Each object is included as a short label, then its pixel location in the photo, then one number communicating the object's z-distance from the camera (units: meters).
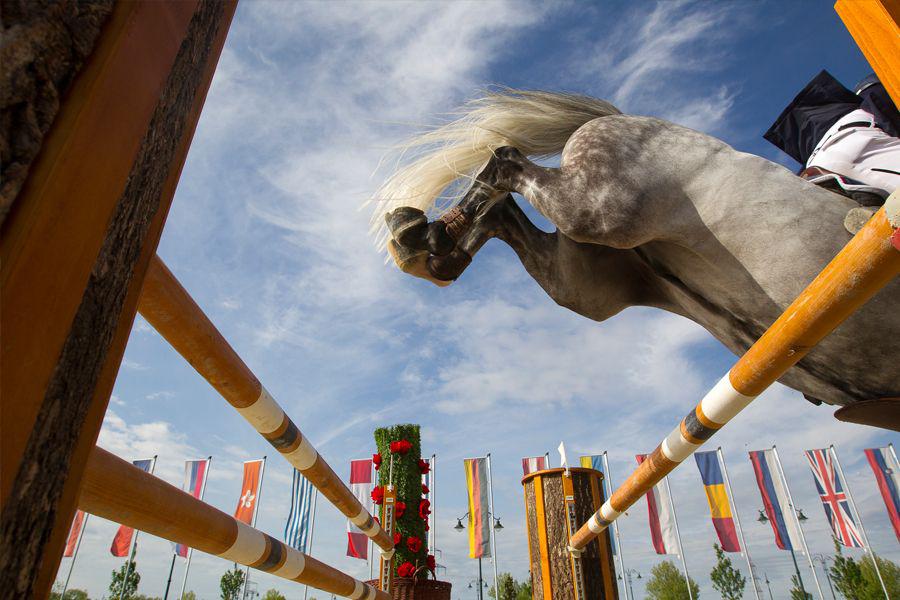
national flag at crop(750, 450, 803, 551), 13.85
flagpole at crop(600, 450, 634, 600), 15.60
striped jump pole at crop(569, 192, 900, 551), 0.77
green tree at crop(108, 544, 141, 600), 23.39
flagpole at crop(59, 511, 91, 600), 13.40
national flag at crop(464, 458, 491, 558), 12.84
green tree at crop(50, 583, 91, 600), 36.29
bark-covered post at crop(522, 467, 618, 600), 3.27
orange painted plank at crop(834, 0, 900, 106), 0.68
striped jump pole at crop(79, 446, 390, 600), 0.70
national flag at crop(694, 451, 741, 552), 13.51
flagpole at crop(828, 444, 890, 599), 13.64
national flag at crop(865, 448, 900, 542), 13.29
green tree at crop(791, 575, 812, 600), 24.73
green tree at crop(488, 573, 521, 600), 20.47
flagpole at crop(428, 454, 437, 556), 14.79
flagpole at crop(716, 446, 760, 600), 13.99
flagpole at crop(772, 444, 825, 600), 14.08
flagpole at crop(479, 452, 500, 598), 14.55
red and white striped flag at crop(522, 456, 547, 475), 14.95
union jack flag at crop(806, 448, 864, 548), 13.64
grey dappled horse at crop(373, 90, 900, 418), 1.70
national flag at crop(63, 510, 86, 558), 12.57
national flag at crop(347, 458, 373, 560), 11.48
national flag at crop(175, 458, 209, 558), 13.54
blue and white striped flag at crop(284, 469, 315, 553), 12.53
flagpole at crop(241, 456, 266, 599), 13.10
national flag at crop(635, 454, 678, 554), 13.20
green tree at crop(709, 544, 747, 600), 26.20
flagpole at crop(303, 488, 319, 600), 14.19
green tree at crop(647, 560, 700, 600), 31.14
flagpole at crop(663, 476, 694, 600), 13.58
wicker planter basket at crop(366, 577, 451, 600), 3.89
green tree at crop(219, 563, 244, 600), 23.44
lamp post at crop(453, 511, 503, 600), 15.64
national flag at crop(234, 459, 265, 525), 13.03
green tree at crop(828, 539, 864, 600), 20.67
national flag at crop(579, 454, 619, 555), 15.24
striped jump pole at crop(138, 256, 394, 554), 0.86
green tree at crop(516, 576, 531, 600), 30.27
